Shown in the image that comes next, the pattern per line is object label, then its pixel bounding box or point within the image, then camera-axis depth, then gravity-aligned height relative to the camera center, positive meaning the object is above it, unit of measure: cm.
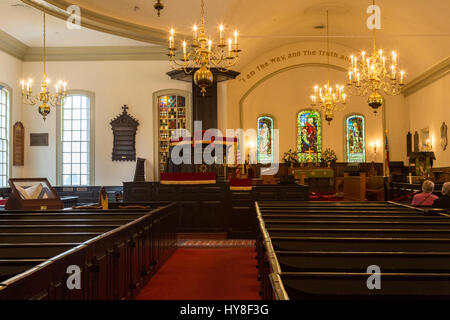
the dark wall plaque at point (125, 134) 1216 +103
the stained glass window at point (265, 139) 1666 +118
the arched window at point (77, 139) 1225 +90
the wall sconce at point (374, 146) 1663 +88
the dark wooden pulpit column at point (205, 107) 1206 +175
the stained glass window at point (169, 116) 1231 +154
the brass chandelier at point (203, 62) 576 +147
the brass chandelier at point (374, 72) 776 +186
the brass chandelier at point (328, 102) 1155 +183
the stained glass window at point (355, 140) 1684 +112
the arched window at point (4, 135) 1125 +96
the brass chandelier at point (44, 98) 944 +188
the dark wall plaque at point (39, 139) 1212 +90
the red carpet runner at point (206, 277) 433 -125
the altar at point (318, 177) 1541 -28
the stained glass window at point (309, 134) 1681 +135
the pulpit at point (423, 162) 1063 +16
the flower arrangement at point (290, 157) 1634 +48
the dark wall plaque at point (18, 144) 1170 +76
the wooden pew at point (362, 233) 306 -46
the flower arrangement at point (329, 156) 1634 +50
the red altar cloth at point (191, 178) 859 -15
